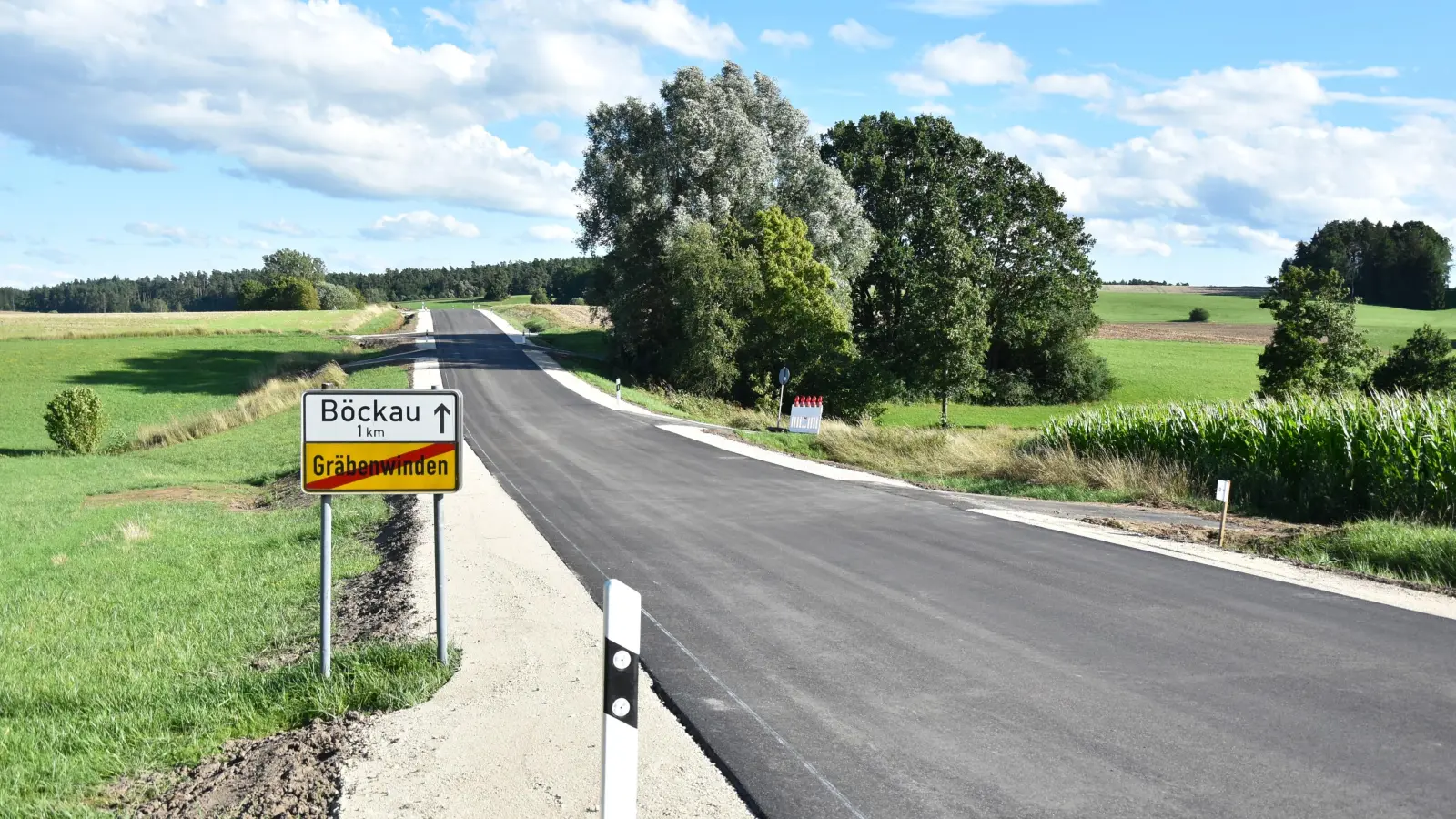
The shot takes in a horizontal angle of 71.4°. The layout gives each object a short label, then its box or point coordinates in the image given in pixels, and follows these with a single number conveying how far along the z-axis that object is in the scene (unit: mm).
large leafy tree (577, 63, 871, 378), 46094
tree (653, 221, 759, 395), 42062
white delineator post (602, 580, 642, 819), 4168
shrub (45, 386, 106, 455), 32719
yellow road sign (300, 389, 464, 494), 6926
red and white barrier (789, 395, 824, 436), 31766
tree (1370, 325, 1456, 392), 43219
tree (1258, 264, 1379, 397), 40875
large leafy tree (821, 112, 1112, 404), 55594
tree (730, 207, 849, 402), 44625
